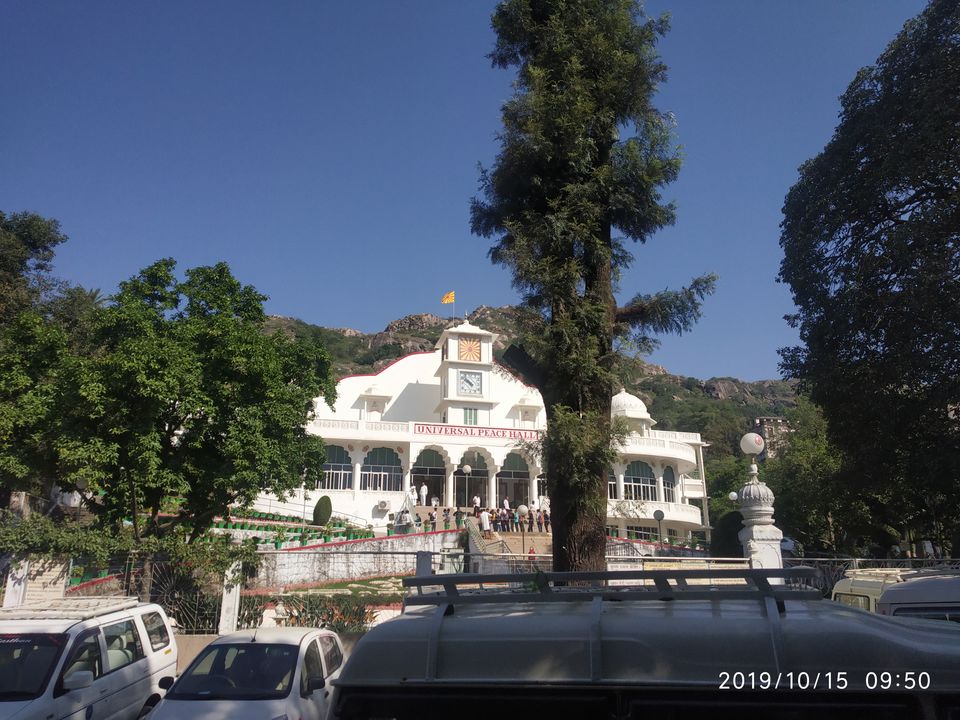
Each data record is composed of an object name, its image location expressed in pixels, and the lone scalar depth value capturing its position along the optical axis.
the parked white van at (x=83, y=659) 5.96
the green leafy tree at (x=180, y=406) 12.83
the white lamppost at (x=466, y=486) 38.91
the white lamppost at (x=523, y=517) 26.28
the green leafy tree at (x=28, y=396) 13.20
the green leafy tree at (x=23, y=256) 24.65
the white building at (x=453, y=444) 36.38
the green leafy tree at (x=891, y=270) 13.88
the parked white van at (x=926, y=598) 6.44
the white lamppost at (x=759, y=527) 13.65
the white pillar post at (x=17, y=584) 11.08
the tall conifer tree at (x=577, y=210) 7.80
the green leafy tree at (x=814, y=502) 27.02
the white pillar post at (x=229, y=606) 11.45
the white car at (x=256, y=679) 5.91
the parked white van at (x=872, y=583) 7.70
